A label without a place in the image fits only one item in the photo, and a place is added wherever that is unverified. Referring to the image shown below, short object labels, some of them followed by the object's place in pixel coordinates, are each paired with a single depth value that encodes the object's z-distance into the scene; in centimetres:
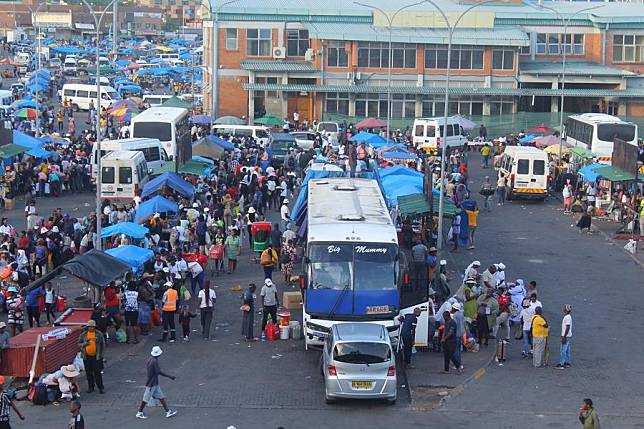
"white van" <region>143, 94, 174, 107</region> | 8049
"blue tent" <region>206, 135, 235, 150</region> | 5569
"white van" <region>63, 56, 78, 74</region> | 11412
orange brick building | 7588
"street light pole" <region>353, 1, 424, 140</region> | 7531
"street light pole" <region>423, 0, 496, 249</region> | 3853
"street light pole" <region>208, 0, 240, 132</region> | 7625
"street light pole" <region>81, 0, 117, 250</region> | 3275
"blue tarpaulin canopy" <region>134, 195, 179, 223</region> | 3844
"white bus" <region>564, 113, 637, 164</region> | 5509
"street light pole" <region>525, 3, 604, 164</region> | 7821
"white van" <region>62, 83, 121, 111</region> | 8431
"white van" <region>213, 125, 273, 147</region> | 6419
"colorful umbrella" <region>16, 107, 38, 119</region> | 7031
